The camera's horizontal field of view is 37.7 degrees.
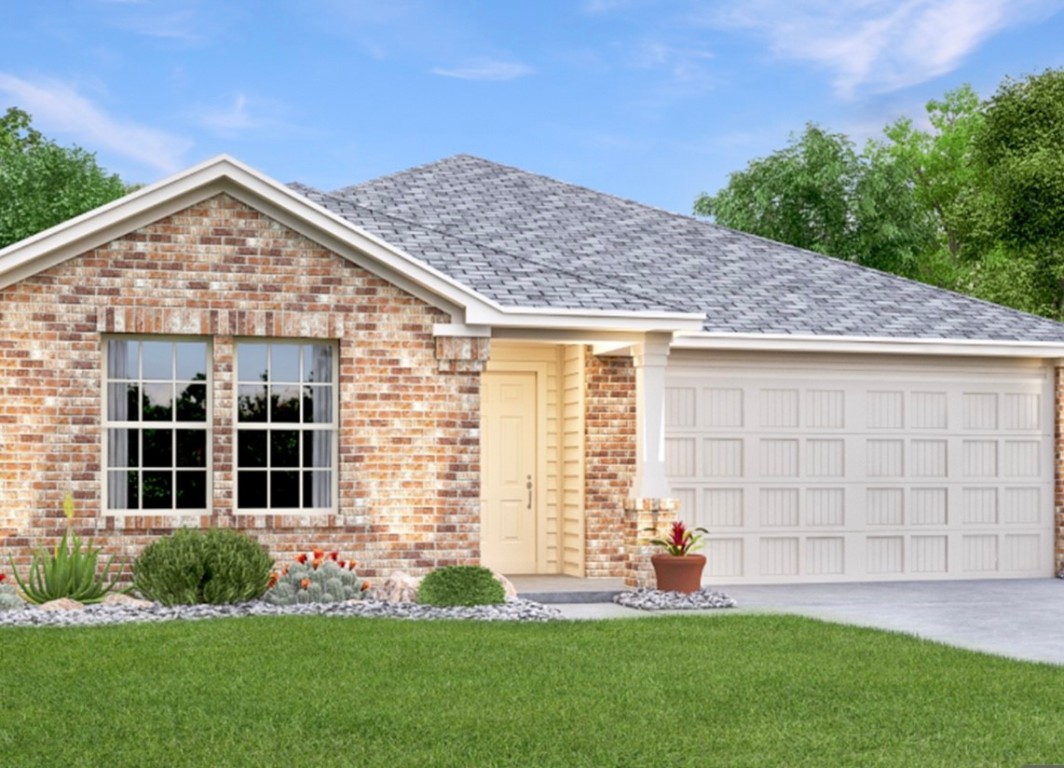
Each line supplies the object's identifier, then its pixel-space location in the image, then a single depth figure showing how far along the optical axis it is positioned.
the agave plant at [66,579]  14.66
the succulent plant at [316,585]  14.80
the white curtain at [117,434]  15.58
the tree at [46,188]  36.47
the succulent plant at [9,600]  14.10
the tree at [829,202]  36.28
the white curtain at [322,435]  16.11
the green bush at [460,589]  14.84
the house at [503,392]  15.48
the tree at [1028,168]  29.84
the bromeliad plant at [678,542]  16.33
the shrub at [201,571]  14.41
